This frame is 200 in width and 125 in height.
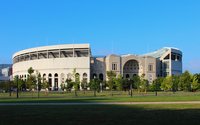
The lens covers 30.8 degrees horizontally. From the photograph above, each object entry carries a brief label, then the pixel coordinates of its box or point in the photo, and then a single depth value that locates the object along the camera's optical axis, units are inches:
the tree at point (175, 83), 4136.1
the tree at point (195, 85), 4006.4
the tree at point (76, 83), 3356.3
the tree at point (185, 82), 4071.9
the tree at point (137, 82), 4083.7
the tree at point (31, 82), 3909.9
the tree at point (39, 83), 4065.0
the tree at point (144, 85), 3833.2
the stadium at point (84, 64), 6648.6
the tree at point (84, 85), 4945.4
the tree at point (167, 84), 4212.6
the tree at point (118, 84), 3922.2
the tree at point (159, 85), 4062.5
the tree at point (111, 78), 4052.2
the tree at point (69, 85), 4458.7
